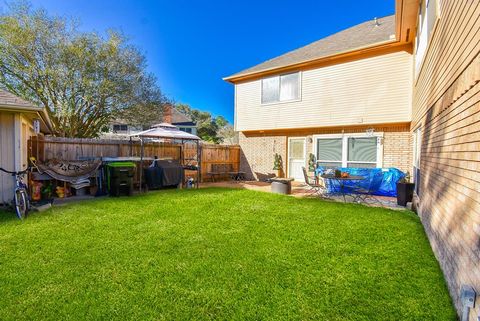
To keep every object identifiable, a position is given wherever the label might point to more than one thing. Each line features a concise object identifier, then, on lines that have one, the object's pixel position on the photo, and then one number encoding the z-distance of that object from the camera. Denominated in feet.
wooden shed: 18.98
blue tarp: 27.20
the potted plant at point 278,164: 37.83
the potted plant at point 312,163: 33.99
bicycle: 17.03
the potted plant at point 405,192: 22.40
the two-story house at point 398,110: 7.62
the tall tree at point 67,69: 41.01
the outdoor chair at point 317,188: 27.96
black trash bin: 25.29
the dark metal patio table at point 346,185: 24.12
